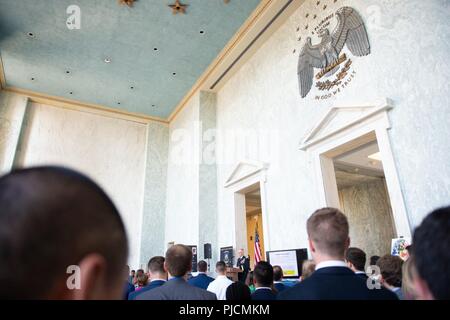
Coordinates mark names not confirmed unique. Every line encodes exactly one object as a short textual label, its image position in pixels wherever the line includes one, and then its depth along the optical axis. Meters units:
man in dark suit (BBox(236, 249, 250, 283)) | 7.87
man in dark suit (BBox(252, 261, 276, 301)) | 2.77
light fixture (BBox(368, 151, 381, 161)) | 9.47
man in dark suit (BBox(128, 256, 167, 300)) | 3.12
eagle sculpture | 6.02
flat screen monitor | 6.21
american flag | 7.58
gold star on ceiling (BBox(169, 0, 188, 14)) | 8.59
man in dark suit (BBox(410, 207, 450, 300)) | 0.77
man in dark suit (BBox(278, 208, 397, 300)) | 1.43
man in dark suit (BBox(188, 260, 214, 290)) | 5.16
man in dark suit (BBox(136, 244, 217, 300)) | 2.19
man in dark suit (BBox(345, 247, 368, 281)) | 2.84
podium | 7.67
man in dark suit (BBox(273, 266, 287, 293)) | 3.82
